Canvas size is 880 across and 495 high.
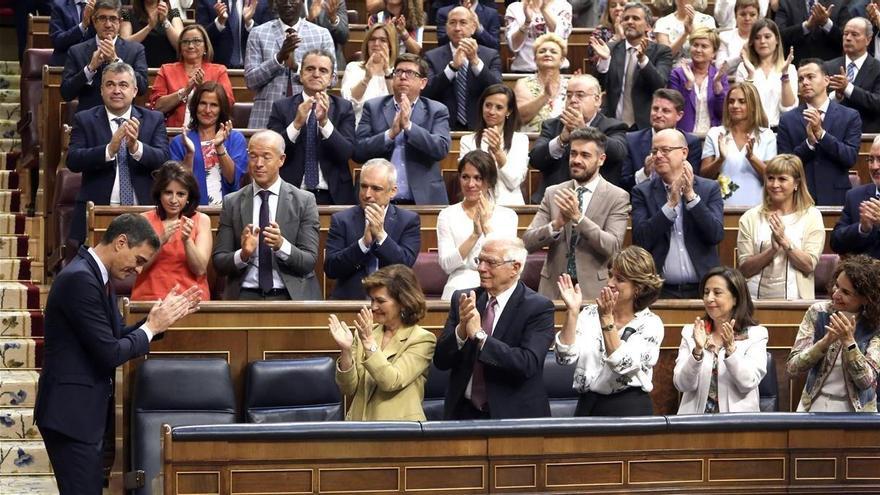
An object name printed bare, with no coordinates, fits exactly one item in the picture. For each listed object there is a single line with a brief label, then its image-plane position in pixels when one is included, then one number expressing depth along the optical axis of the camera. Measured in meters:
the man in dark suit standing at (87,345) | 8.29
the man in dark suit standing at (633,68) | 13.79
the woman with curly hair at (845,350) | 8.89
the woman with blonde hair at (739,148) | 12.23
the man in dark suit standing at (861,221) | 10.88
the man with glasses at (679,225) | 10.71
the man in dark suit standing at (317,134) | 11.81
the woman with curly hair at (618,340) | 8.48
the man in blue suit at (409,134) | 11.90
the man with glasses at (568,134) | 11.94
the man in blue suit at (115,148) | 11.52
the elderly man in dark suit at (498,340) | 8.41
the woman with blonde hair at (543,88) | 12.91
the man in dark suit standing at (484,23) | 14.95
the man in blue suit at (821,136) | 12.59
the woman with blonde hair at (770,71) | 13.67
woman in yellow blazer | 8.48
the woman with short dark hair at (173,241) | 10.17
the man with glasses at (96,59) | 12.81
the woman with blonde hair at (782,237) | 10.88
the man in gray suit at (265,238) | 10.23
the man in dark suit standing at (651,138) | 12.16
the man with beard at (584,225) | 10.40
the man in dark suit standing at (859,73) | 14.02
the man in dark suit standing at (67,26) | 14.03
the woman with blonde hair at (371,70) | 13.18
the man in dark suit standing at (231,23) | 14.43
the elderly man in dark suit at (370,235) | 10.08
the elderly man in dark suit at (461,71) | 13.48
